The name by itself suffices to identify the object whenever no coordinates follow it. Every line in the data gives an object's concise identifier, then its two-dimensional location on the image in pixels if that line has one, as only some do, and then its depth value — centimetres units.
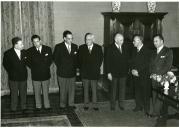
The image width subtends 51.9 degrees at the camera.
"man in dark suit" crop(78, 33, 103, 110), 304
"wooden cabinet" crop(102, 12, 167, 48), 408
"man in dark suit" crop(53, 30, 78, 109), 299
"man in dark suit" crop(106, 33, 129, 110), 292
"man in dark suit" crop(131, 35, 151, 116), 283
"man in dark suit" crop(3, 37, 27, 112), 290
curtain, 366
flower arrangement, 245
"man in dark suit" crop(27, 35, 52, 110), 294
